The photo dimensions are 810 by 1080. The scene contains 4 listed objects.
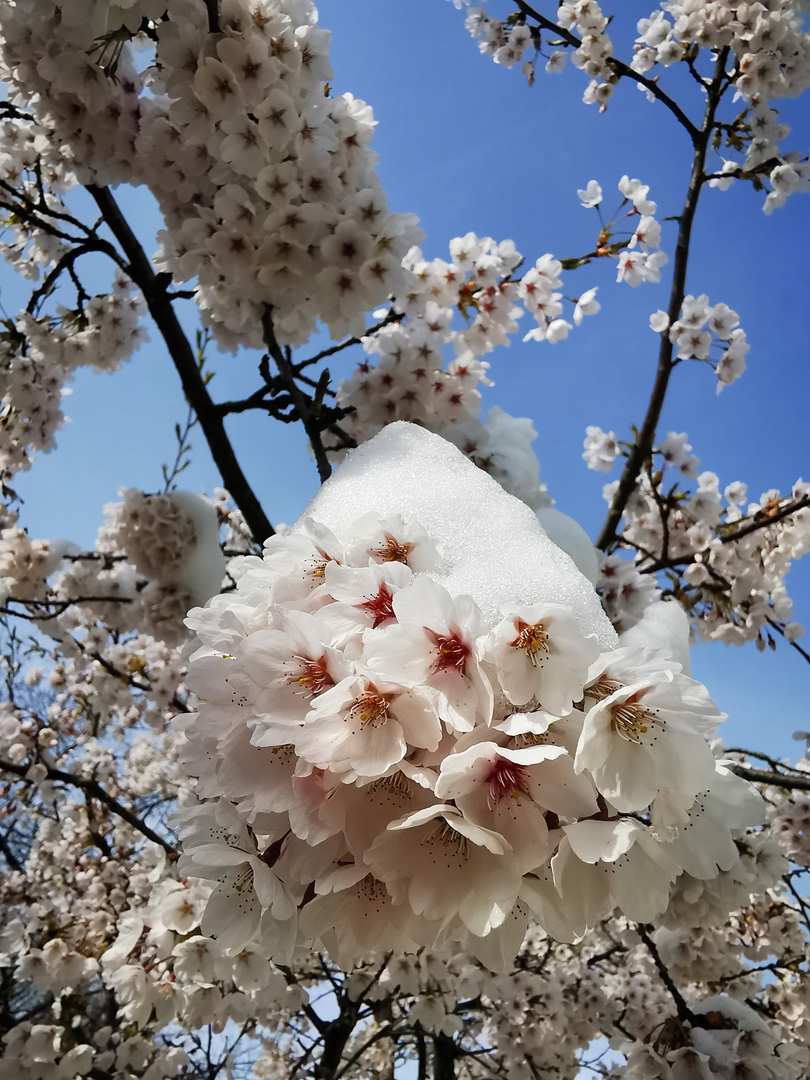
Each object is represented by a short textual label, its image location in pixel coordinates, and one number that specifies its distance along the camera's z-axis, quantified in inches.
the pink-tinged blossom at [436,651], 7.2
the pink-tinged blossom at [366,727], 7.1
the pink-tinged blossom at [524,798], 7.2
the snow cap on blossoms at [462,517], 8.4
